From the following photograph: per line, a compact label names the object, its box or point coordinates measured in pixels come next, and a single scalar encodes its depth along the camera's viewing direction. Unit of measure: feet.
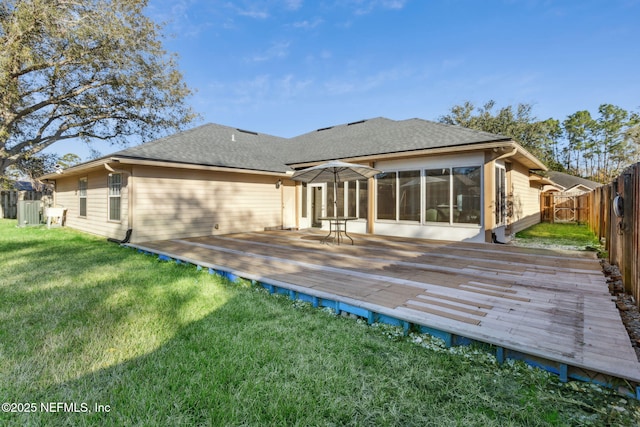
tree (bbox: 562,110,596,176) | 116.67
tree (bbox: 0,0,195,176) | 31.40
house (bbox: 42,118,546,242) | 26.58
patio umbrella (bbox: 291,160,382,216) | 24.71
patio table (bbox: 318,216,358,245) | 27.43
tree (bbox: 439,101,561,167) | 72.84
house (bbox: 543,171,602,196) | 67.16
